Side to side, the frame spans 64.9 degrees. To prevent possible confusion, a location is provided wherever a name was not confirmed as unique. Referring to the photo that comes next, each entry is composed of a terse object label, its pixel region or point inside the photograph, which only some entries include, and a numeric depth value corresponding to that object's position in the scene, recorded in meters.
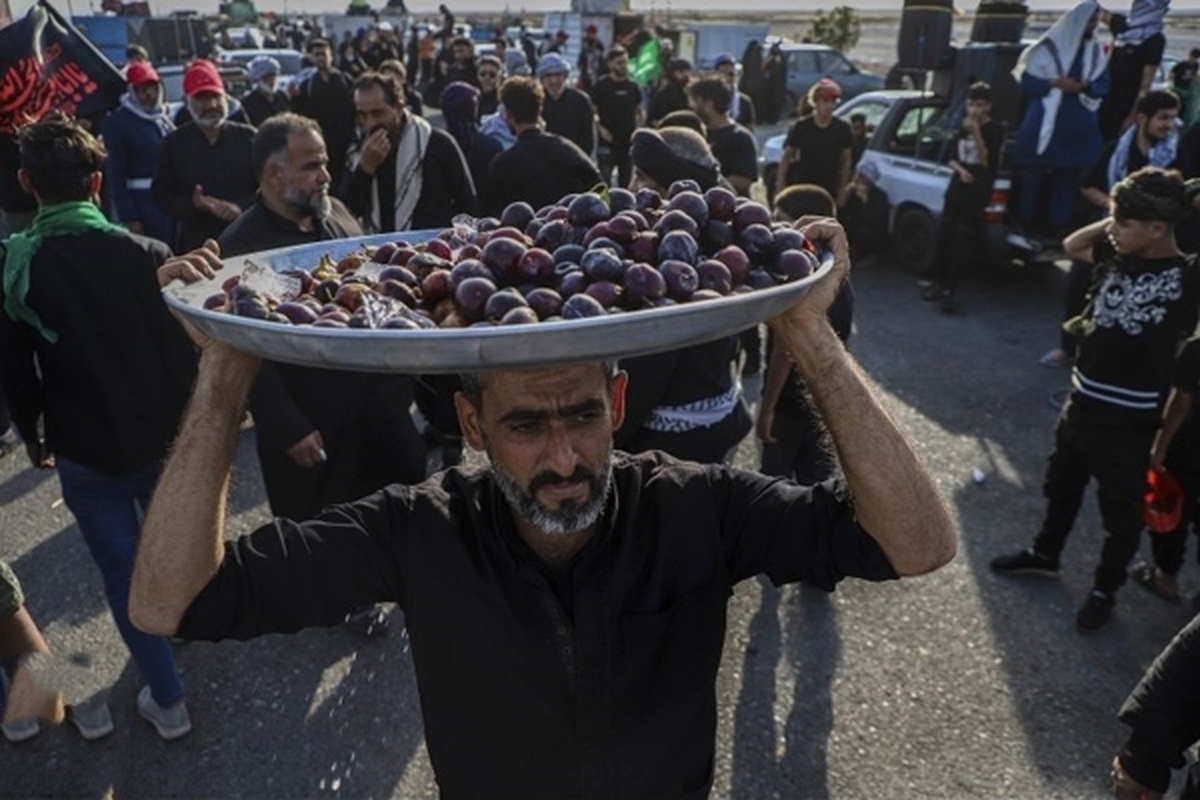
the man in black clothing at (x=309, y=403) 3.56
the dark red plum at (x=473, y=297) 1.40
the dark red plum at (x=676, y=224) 1.62
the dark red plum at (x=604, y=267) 1.44
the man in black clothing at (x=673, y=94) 10.59
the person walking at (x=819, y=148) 8.78
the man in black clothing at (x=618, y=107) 11.08
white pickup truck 8.82
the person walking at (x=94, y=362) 3.14
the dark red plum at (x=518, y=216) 1.86
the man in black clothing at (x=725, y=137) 7.02
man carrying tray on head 1.67
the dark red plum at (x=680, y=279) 1.42
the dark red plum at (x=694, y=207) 1.69
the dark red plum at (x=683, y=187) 1.81
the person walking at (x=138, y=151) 6.66
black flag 5.07
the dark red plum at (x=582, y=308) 1.32
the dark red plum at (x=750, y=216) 1.68
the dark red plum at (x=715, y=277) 1.46
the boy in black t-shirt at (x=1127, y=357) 3.90
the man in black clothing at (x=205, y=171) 5.88
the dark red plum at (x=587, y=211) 1.71
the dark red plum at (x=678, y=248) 1.51
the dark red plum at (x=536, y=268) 1.52
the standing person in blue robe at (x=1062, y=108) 8.73
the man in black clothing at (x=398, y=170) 5.10
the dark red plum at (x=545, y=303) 1.36
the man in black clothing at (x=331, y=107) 8.66
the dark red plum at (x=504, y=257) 1.54
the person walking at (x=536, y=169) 5.64
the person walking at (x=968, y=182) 8.13
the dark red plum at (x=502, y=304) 1.34
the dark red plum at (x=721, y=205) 1.74
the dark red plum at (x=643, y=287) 1.38
